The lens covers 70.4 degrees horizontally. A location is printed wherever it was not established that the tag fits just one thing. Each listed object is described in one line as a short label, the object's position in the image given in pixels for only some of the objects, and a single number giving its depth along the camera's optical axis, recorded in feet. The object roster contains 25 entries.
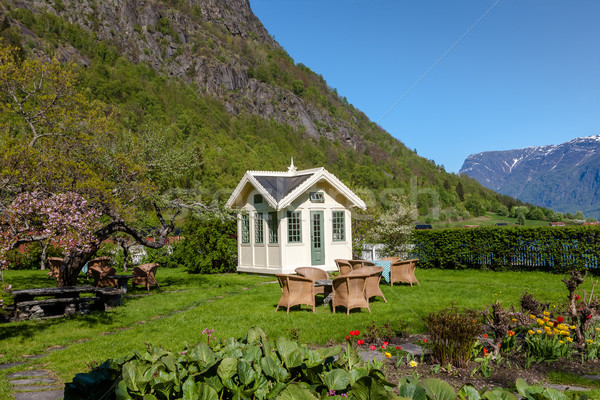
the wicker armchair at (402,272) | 41.58
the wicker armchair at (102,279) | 40.31
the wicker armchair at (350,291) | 28.45
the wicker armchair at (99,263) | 44.73
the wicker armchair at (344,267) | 38.40
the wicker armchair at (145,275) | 43.79
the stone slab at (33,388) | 14.56
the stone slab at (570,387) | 13.39
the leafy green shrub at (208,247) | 62.64
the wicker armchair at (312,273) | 36.14
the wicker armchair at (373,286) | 30.79
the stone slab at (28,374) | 16.48
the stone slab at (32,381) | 15.48
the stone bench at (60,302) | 29.01
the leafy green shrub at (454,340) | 14.83
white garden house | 56.85
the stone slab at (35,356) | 19.57
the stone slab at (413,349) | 16.60
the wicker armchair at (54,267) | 47.78
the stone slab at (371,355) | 15.94
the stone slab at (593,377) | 14.37
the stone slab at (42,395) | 13.62
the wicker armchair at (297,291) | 29.27
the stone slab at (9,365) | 18.02
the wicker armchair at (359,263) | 41.86
